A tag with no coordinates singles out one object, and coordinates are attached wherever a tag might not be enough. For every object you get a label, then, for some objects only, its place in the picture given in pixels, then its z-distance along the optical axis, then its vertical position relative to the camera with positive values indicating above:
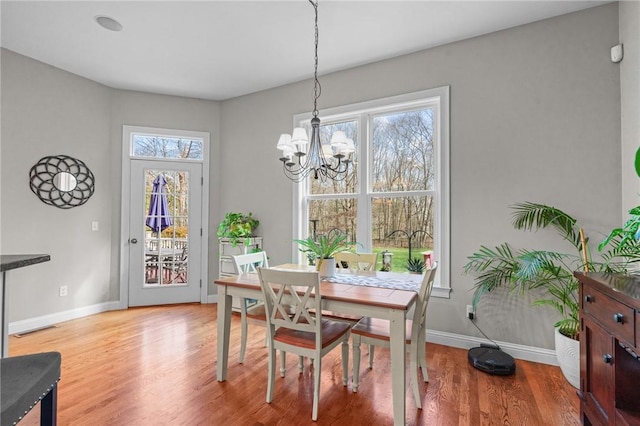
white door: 4.30 -0.23
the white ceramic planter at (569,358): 2.15 -0.98
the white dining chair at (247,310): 2.53 -0.79
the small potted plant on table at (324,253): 2.55 -0.30
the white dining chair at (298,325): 1.92 -0.70
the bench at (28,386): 0.83 -0.50
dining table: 1.81 -0.53
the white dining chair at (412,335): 2.03 -0.79
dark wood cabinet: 1.27 -0.61
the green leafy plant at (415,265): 3.21 -0.49
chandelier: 2.33 +0.55
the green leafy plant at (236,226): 4.01 -0.12
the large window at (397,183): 3.15 +0.40
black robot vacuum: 2.44 -1.15
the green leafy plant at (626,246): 1.38 -0.18
